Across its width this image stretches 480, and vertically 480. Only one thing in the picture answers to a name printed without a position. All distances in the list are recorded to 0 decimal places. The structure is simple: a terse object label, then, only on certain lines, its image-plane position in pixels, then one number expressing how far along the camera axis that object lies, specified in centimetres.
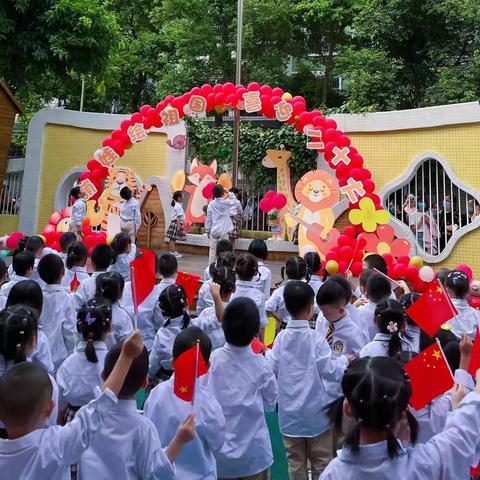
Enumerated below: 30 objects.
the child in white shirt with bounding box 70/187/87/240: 891
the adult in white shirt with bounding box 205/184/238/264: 795
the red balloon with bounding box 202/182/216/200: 1113
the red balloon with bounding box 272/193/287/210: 1012
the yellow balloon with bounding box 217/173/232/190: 1109
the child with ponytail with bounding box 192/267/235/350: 309
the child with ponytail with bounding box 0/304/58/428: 211
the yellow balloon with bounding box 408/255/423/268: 667
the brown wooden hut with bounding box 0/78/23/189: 783
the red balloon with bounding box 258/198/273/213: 1008
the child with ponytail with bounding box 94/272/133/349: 312
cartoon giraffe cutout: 1100
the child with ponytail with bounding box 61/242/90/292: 426
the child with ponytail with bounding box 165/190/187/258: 992
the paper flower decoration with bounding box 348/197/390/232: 754
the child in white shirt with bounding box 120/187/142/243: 851
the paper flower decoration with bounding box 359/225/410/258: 709
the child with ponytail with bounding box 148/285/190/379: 288
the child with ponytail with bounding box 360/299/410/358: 237
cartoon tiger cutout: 1032
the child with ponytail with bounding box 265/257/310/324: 384
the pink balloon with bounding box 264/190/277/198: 1023
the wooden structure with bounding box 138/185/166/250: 1125
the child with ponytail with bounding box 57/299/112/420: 232
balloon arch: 680
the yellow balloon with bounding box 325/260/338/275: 612
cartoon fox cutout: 1116
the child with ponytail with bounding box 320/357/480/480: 141
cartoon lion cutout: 818
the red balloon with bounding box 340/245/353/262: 674
